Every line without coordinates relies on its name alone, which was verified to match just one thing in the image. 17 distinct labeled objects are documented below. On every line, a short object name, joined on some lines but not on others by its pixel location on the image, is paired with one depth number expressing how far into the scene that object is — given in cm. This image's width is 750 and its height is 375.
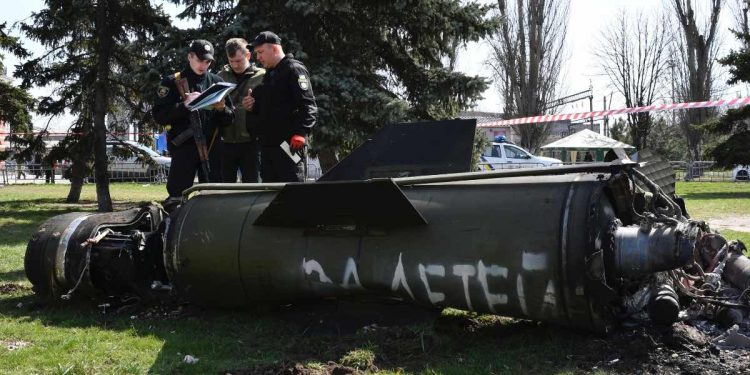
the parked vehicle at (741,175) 2909
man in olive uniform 598
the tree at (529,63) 3297
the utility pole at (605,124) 4143
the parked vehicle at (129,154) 1438
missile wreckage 345
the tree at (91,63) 1263
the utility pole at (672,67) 3915
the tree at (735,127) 2069
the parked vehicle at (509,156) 2464
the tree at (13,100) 1361
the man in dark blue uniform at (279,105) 540
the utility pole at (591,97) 4006
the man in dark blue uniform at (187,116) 562
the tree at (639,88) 3919
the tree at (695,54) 3647
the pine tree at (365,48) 1091
